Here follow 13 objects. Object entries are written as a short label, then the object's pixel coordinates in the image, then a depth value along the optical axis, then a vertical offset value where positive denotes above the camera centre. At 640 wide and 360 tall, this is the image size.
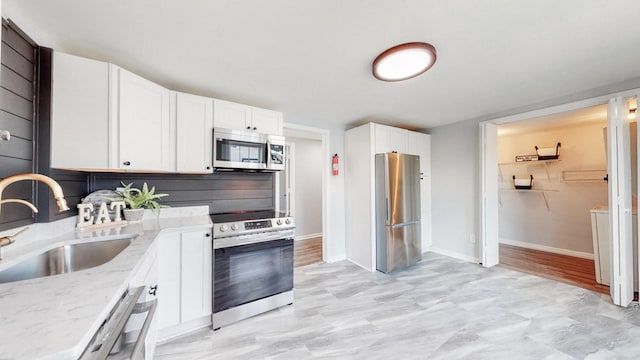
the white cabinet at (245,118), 2.36 +0.73
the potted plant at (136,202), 1.99 -0.15
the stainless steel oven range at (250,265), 1.95 -0.75
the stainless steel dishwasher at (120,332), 0.66 -0.49
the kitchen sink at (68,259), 1.09 -0.42
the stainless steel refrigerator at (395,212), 3.12 -0.41
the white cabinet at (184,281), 1.78 -0.78
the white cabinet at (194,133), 2.16 +0.50
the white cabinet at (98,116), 1.53 +0.50
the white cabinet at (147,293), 0.92 -0.58
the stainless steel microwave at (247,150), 2.30 +0.37
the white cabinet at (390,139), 3.33 +0.67
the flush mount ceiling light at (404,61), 1.59 +0.93
